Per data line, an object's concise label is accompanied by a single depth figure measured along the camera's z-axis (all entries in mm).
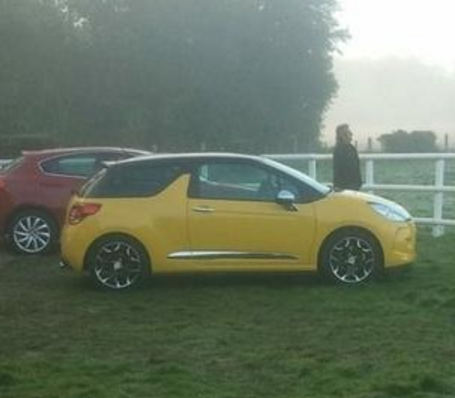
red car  15609
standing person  15711
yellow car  11797
